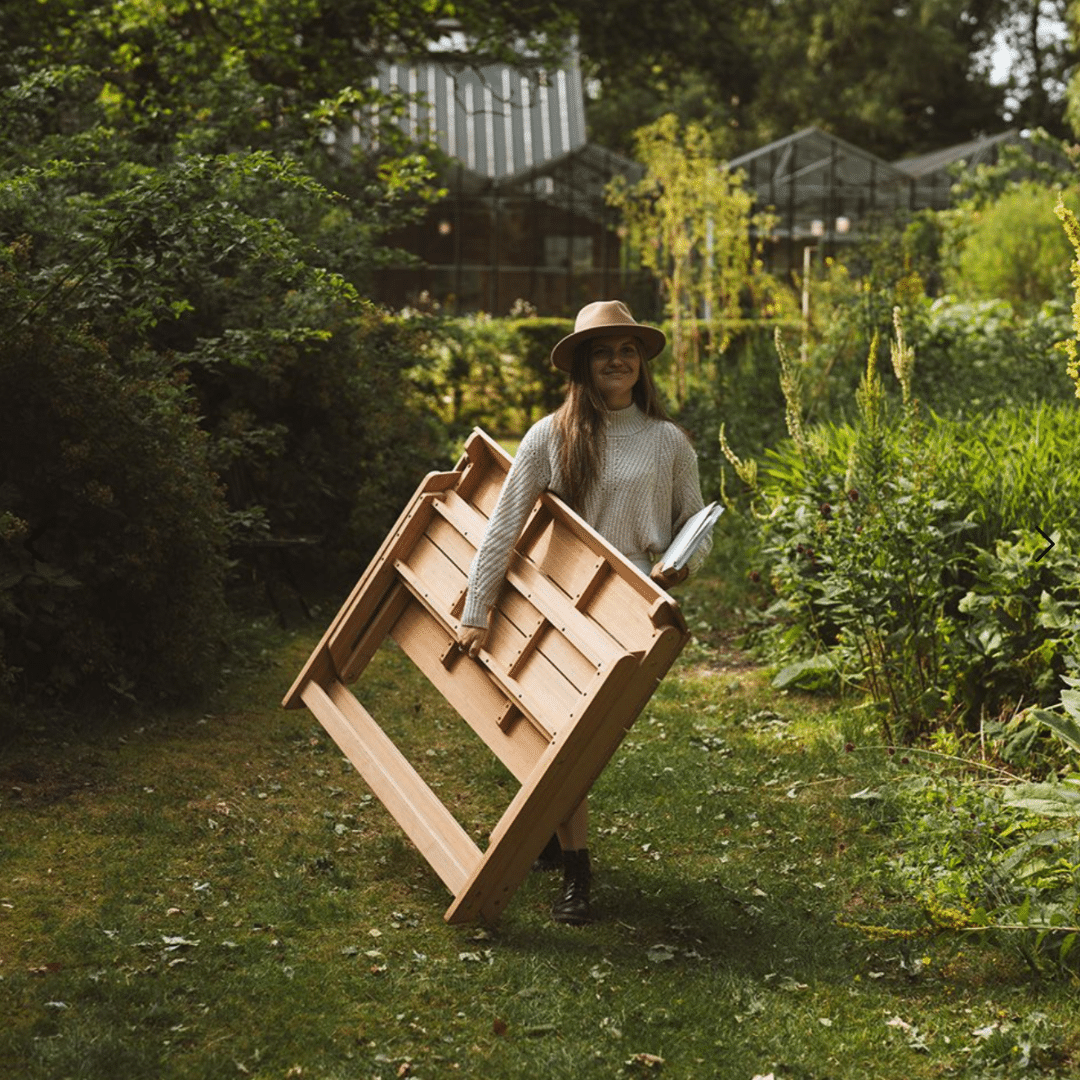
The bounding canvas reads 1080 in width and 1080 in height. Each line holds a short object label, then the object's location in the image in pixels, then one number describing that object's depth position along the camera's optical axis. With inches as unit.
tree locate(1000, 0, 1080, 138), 1768.0
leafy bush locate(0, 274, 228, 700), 229.1
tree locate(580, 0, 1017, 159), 1626.5
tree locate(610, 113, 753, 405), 507.5
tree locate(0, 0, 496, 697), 226.2
